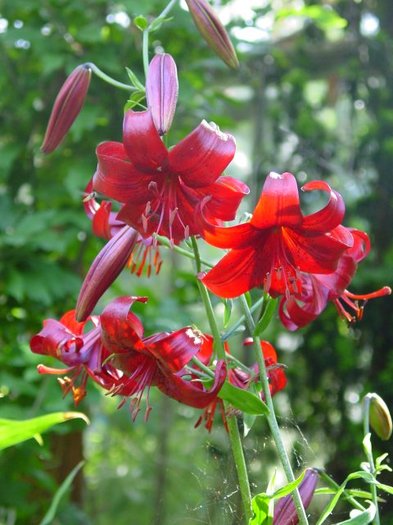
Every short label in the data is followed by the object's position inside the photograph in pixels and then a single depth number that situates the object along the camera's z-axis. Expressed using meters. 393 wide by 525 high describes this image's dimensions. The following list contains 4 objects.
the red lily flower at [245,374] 0.57
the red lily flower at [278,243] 0.50
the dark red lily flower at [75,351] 0.57
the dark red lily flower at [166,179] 0.52
